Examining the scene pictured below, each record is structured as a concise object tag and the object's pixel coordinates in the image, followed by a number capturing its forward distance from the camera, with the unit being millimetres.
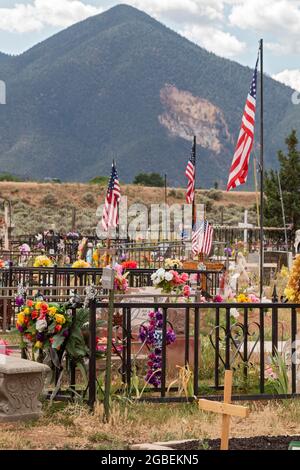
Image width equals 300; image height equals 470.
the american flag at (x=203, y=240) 16172
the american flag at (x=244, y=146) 12883
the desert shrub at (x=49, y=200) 67312
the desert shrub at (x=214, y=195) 72938
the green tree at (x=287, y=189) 36625
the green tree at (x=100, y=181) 79500
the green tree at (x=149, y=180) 97375
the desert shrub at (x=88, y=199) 67612
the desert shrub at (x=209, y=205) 63650
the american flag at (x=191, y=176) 18391
